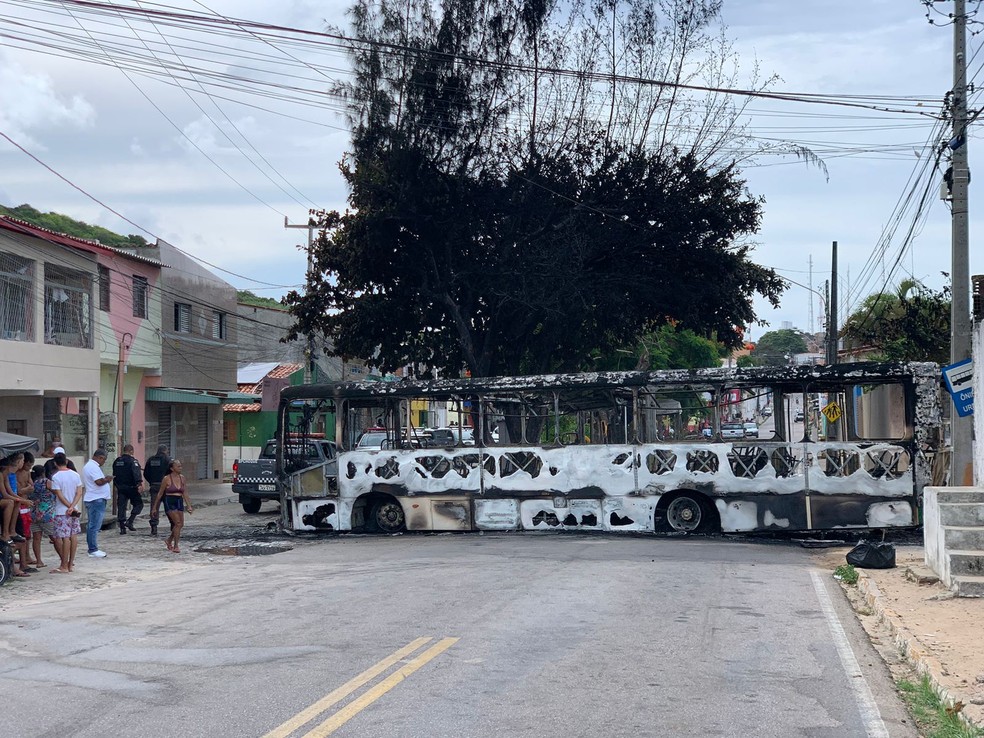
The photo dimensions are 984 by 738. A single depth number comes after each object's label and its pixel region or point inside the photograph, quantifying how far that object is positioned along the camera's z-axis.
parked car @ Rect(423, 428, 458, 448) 20.06
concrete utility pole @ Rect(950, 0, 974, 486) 17.77
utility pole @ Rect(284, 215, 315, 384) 32.58
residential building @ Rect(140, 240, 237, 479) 33.53
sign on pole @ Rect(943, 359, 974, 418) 15.93
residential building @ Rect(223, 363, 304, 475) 48.47
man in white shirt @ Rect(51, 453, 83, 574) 15.22
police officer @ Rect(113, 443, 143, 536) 21.55
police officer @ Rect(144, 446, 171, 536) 23.30
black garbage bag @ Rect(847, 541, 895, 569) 14.06
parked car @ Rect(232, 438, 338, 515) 26.52
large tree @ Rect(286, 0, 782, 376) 27.83
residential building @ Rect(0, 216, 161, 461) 23.34
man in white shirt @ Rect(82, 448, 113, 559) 17.12
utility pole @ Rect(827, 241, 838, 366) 34.97
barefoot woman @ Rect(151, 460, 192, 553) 18.22
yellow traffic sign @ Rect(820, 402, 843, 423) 18.92
